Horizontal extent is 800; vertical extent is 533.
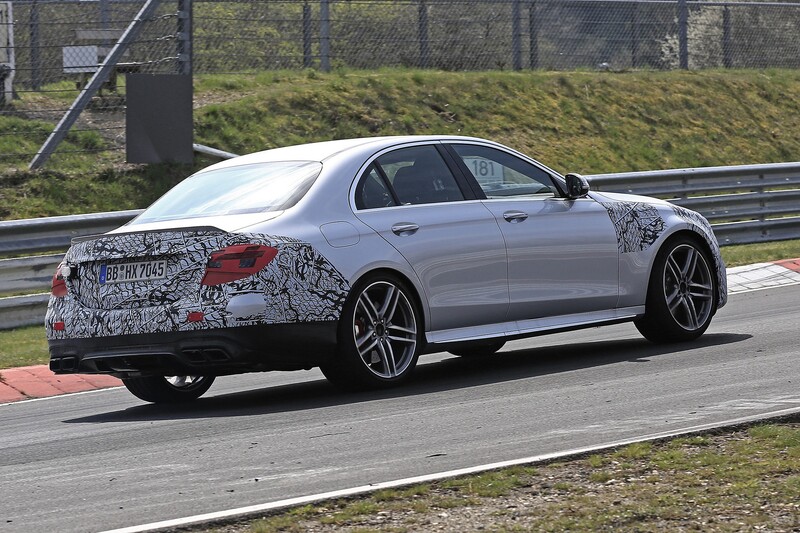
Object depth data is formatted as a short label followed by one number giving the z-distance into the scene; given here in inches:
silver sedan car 633.0
